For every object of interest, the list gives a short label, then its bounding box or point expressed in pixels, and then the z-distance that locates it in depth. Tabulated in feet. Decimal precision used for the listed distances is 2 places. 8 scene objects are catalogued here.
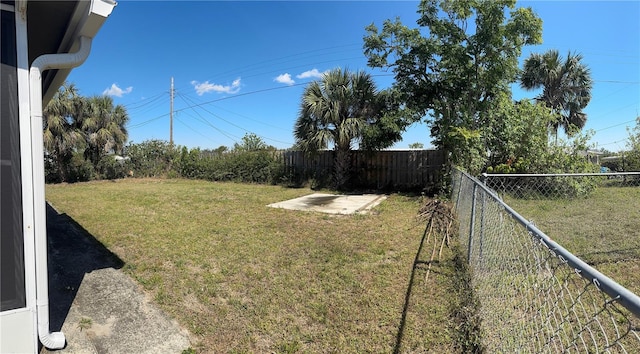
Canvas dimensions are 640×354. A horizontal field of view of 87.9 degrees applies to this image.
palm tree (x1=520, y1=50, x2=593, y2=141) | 52.60
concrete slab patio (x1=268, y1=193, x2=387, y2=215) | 25.52
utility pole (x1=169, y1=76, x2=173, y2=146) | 67.45
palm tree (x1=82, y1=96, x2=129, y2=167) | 48.62
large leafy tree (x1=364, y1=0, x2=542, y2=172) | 29.55
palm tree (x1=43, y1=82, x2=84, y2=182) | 44.50
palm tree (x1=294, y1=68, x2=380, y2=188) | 36.42
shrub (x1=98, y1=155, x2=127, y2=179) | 51.65
